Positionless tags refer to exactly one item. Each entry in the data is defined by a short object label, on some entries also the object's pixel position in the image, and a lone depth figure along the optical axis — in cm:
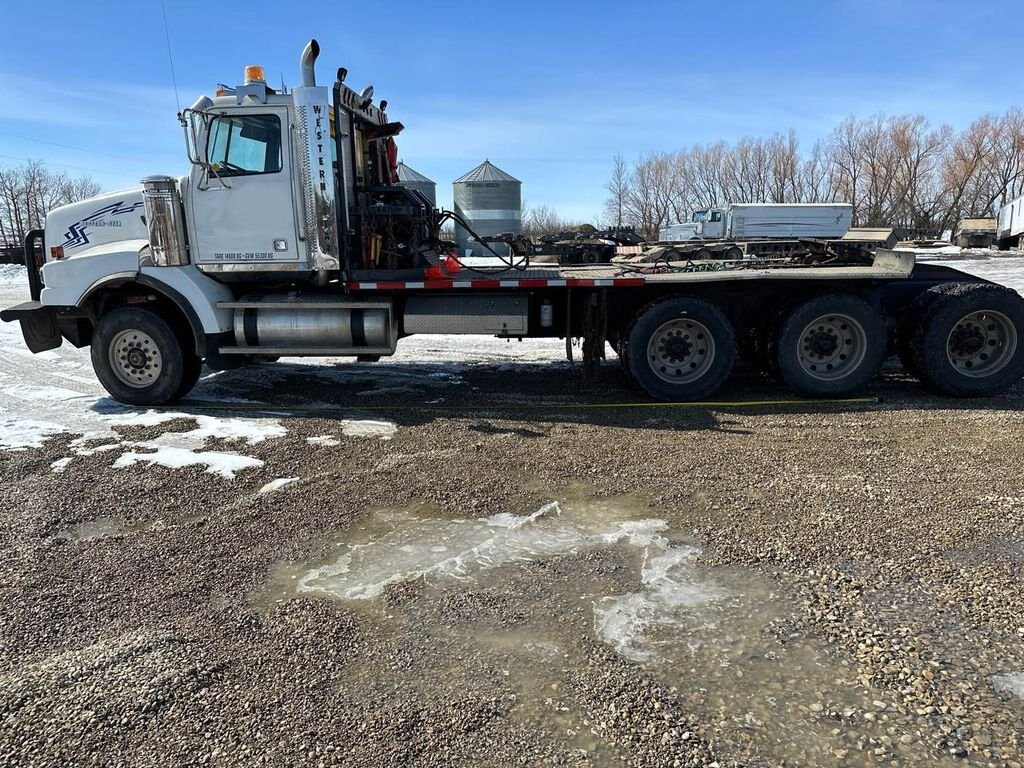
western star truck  720
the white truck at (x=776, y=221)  3161
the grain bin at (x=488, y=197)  4794
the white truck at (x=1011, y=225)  3919
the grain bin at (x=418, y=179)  3972
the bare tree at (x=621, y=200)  7056
